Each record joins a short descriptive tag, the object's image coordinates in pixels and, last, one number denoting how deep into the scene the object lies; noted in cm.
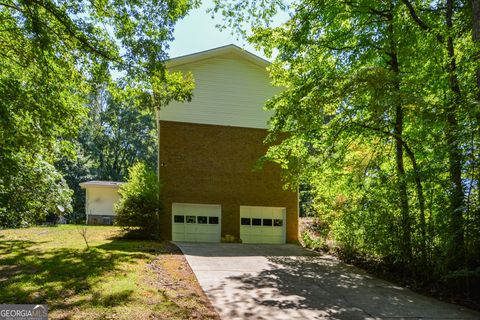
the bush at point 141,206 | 1506
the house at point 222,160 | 1698
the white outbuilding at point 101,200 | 2839
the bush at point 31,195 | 1444
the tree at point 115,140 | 3828
